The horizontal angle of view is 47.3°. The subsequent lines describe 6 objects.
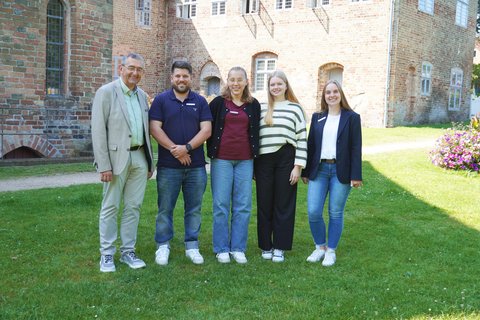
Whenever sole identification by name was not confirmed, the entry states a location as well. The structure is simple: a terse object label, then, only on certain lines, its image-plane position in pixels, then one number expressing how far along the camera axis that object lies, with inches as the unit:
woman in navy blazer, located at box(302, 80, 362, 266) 207.6
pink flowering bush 447.5
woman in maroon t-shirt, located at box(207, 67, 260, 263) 205.5
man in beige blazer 188.9
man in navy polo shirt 200.2
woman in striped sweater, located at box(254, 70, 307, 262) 208.2
